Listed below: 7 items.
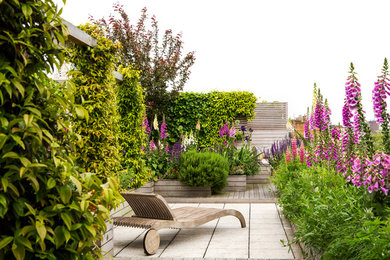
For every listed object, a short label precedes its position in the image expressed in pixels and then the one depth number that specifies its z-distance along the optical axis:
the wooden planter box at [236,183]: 8.36
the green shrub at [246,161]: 8.68
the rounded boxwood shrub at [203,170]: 7.65
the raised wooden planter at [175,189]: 7.91
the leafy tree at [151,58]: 12.57
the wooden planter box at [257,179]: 9.42
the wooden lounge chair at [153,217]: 4.15
